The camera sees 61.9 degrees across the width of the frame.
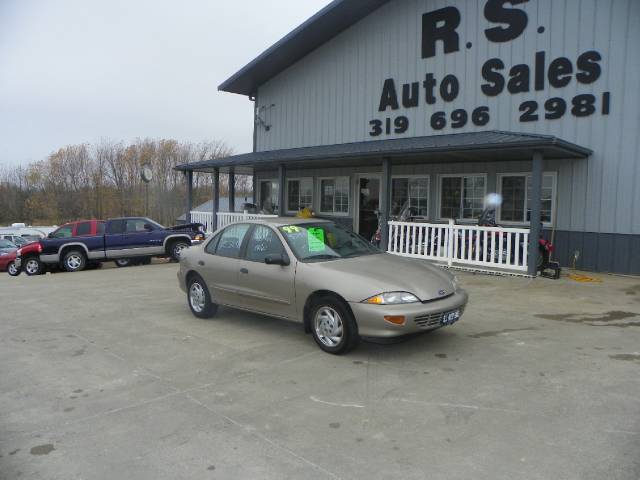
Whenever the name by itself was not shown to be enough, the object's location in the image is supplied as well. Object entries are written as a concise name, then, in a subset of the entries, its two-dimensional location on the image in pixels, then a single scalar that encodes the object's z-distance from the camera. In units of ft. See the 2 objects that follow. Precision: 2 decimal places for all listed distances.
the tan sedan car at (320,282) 17.16
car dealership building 36.65
